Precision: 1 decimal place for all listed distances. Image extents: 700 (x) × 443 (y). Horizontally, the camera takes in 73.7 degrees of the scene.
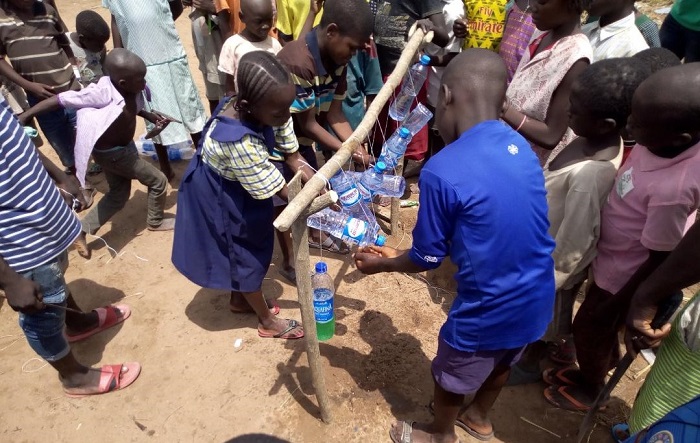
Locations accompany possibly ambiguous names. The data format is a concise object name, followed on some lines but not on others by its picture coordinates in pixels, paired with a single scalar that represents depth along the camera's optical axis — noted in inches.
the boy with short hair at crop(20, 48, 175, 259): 141.7
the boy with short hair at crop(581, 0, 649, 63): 111.7
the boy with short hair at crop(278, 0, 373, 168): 115.1
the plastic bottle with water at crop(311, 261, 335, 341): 110.9
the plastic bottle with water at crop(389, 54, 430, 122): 174.9
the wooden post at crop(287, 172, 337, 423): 83.9
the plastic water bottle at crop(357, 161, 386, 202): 135.7
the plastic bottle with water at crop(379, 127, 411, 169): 146.9
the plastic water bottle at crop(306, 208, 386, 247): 107.9
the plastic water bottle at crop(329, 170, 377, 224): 112.7
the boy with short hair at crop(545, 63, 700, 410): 71.7
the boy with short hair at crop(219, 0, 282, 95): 144.3
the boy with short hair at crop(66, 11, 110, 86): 173.5
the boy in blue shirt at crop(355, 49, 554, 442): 70.4
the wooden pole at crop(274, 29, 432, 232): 77.4
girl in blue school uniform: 94.0
